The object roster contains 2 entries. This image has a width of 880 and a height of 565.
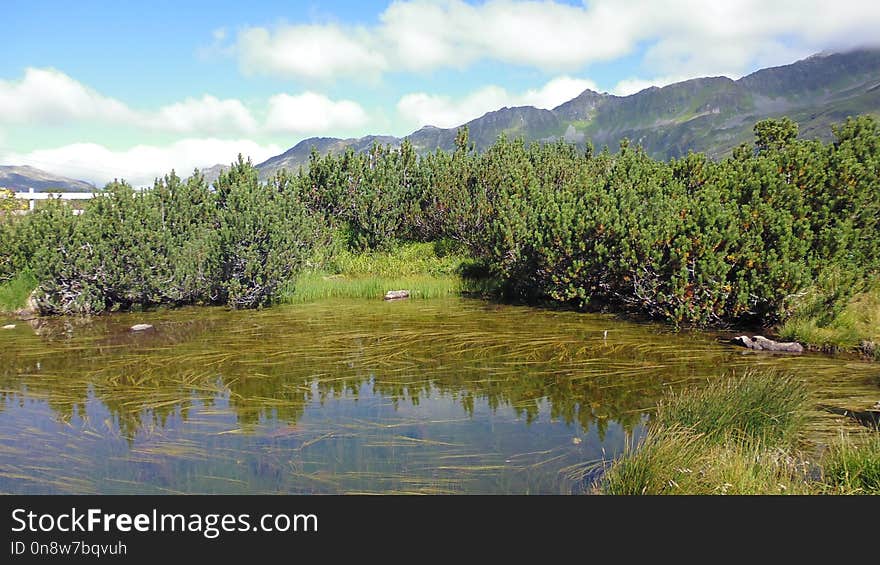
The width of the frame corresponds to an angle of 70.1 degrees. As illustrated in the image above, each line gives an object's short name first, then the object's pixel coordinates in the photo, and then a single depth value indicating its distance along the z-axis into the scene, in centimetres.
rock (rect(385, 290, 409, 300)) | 1725
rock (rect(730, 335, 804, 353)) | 1036
